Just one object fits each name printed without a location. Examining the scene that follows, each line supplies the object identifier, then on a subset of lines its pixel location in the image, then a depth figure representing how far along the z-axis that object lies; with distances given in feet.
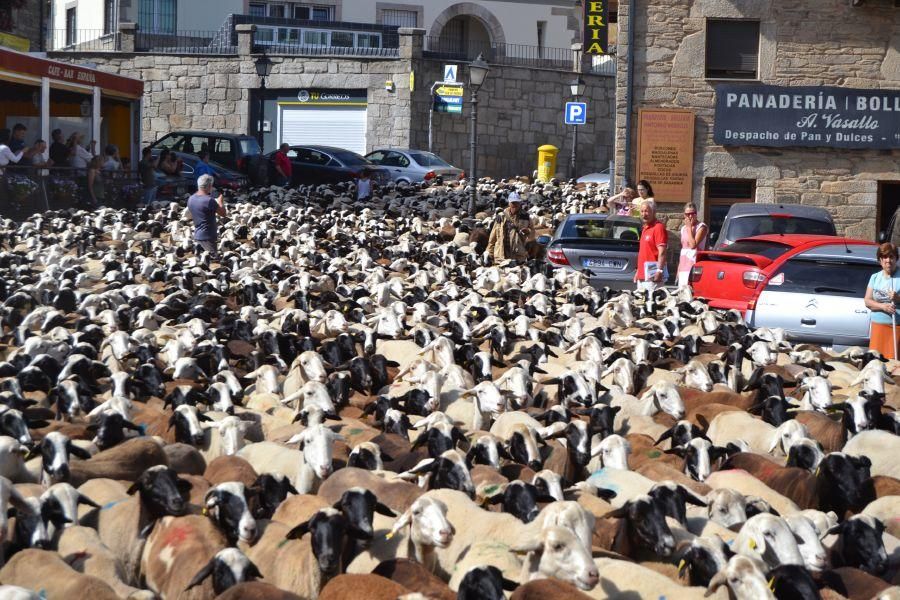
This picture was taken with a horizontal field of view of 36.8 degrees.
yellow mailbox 127.65
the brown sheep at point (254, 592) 20.56
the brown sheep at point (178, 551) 23.03
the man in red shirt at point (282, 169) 108.06
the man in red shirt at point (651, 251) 53.67
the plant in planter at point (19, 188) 73.15
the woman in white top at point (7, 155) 73.10
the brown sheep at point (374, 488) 26.12
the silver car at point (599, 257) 60.95
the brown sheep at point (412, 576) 21.50
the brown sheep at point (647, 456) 30.60
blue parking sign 99.04
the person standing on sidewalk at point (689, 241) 55.21
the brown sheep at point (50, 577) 20.81
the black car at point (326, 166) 109.50
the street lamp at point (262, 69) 122.52
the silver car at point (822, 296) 45.50
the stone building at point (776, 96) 74.18
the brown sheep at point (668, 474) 27.84
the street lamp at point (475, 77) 77.97
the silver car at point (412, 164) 114.21
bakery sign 74.38
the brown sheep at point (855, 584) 21.90
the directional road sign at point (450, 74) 101.15
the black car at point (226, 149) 107.65
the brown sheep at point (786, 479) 28.35
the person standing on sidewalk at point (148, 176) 89.81
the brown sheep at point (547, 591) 20.20
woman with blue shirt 40.65
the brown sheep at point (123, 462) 27.96
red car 48.73
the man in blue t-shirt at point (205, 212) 56.08
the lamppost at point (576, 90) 117.91
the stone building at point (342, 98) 131.34
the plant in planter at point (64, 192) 77.66
